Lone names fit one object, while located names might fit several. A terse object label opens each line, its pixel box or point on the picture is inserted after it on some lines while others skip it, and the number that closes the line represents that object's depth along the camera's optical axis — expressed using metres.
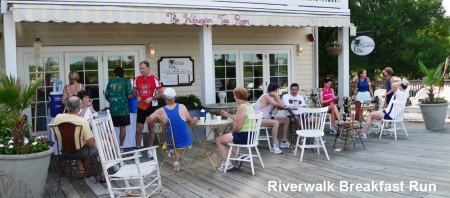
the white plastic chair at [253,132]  4.98
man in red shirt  6.17
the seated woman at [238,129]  5.07
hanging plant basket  8.89
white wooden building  6.29
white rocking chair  3.82
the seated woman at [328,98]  7.56
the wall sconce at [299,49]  10.20
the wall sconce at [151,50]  8.48
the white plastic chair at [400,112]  7.23
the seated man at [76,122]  4.51
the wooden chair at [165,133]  4.84
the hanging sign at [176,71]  8.70
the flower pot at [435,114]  8.18
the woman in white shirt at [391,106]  7.36
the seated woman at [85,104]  5.50
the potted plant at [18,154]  3.89
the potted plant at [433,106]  8.14
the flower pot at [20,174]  3.88
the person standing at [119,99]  5.97
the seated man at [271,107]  6.31
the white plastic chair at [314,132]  5.70
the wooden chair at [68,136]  4.42
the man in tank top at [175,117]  4.90
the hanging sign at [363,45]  9.20
